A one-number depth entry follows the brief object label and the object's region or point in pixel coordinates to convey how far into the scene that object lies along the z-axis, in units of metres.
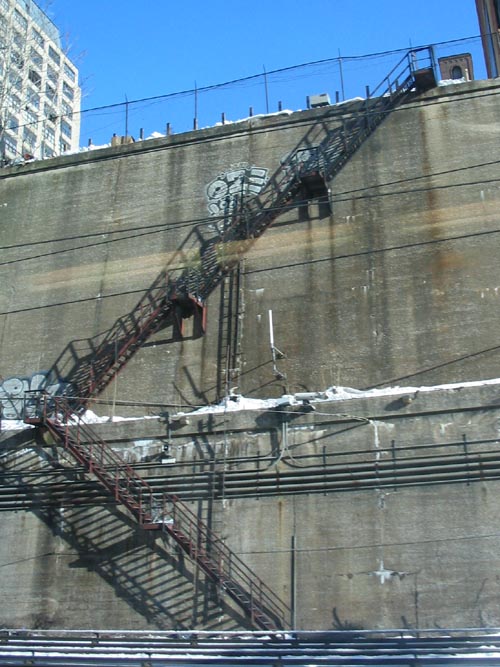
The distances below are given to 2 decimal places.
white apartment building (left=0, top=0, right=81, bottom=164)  37.75
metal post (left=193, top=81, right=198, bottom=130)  27.38
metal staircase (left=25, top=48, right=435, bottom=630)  19.77
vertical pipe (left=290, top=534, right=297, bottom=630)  17.58
